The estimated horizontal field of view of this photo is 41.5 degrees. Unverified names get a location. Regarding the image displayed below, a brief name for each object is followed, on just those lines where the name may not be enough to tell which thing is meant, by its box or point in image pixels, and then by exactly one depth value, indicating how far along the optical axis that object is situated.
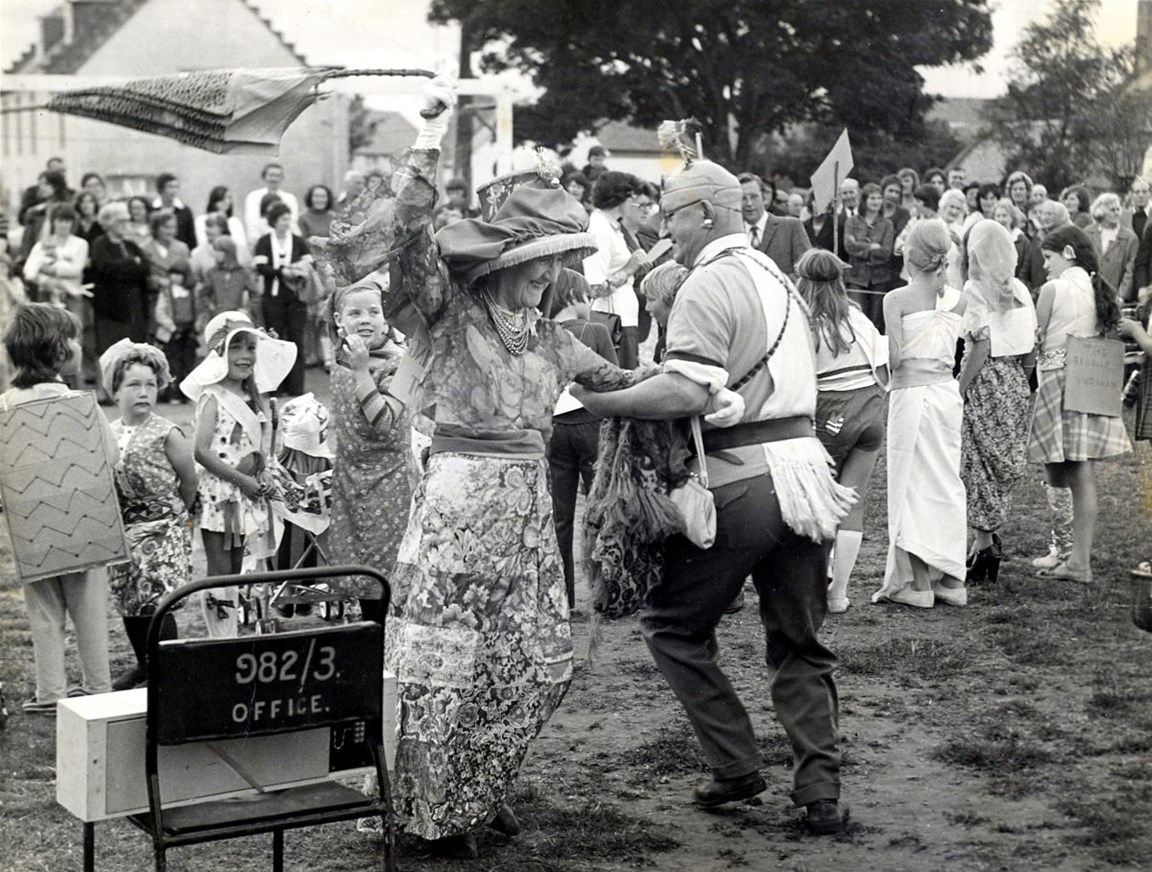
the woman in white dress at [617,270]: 8.37
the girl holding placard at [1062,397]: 7.12
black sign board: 3.24
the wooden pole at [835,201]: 6.44
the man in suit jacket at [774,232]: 7.83
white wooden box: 3.27
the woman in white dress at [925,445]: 7.25
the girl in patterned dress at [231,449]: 6.12
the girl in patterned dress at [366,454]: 5.82
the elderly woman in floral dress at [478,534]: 4.27
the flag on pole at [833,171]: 6.28
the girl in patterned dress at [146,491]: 5.93
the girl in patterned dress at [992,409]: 7.78
